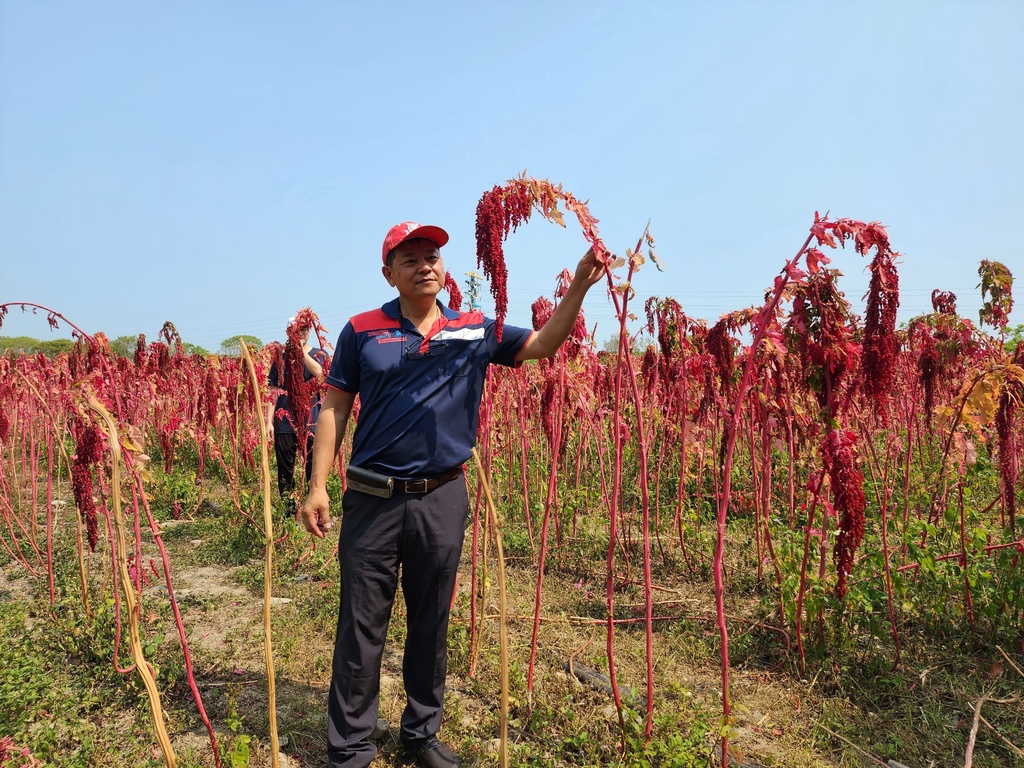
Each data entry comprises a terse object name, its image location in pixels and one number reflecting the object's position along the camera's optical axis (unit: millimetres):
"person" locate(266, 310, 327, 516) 5820
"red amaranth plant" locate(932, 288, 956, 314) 5180
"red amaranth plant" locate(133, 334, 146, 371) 7570
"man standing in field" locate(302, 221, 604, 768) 2682
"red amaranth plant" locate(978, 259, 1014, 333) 4047
